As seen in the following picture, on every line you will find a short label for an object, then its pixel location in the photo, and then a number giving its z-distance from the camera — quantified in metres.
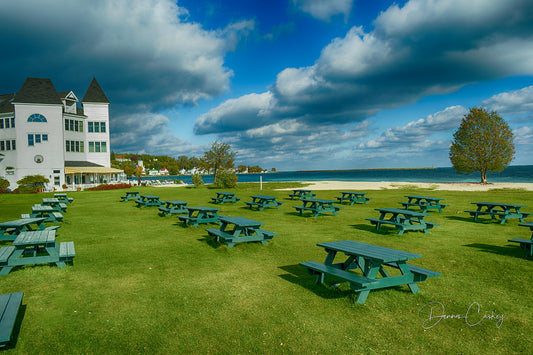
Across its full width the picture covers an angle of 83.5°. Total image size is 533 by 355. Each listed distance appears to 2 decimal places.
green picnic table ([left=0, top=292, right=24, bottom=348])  3.21
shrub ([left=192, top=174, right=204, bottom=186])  41.59
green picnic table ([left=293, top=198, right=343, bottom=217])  14.11
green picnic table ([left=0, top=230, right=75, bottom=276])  6.04
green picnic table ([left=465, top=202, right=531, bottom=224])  11.98
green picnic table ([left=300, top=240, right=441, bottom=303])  4.75
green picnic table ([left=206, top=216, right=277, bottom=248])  8.16
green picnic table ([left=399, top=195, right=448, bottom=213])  15.08
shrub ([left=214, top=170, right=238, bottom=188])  36.16
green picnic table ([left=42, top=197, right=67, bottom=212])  15.35
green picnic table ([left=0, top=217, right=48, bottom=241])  7.84
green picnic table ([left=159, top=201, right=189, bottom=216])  13.95
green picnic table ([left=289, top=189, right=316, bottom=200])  21.54
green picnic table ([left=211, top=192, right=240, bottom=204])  19.64
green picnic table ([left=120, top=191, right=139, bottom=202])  22.14
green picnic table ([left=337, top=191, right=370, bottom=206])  19.28
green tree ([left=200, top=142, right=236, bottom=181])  50.84
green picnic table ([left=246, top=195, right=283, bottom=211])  16.69
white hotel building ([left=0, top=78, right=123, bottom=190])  35.88
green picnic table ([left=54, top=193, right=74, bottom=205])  19.91
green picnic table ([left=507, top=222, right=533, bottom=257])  7.24
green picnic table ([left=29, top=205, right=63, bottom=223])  11.84
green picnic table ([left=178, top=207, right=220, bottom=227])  11.26
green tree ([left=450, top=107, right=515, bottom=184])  41.66
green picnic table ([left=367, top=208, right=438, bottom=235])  10.08
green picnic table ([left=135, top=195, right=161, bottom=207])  18.00
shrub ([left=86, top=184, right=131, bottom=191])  36.58
